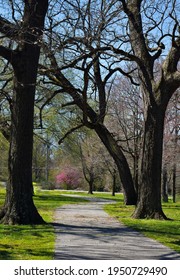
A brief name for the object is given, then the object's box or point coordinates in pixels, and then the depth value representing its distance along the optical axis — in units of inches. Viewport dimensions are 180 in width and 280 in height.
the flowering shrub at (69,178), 2025.1
